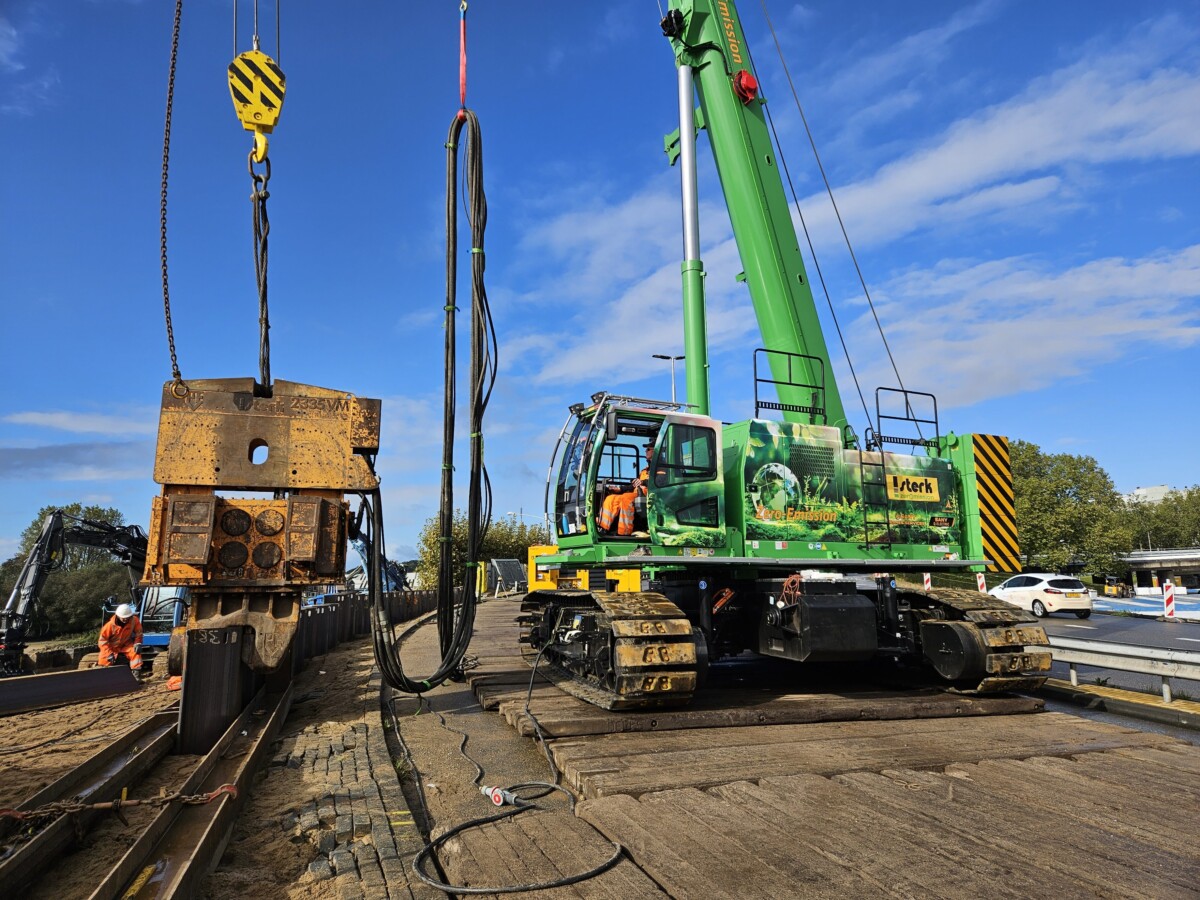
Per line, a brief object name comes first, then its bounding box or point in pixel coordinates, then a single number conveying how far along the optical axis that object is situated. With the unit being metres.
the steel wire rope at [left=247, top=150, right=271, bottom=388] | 6.76
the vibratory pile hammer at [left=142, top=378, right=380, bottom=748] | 6.46
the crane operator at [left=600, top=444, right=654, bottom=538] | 7.82
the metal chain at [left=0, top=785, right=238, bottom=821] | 4.00
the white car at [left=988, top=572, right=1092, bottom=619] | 22.66
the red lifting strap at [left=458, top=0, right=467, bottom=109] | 7.47
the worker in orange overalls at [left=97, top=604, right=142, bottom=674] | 12.38
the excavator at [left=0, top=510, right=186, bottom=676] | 16.75
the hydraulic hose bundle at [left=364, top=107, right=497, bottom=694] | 7.54
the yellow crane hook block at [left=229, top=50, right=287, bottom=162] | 6.78
